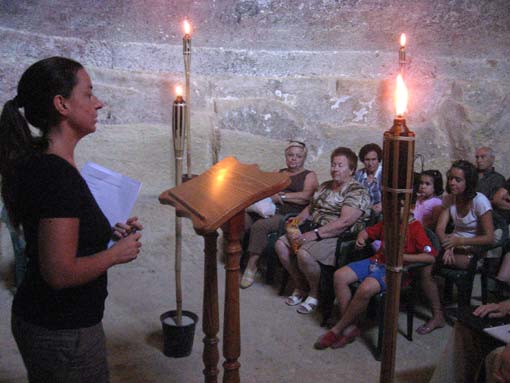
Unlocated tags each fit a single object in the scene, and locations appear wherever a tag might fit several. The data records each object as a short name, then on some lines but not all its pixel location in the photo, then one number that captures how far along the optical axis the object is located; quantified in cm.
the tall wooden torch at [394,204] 134
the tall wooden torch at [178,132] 308
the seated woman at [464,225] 360
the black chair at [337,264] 369
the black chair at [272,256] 429
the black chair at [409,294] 329
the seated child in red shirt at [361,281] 331
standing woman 143
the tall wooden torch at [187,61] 313
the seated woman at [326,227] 387
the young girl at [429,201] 412
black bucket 314
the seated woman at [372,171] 445
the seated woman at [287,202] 447
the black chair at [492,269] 359
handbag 450
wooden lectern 167
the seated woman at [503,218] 346
